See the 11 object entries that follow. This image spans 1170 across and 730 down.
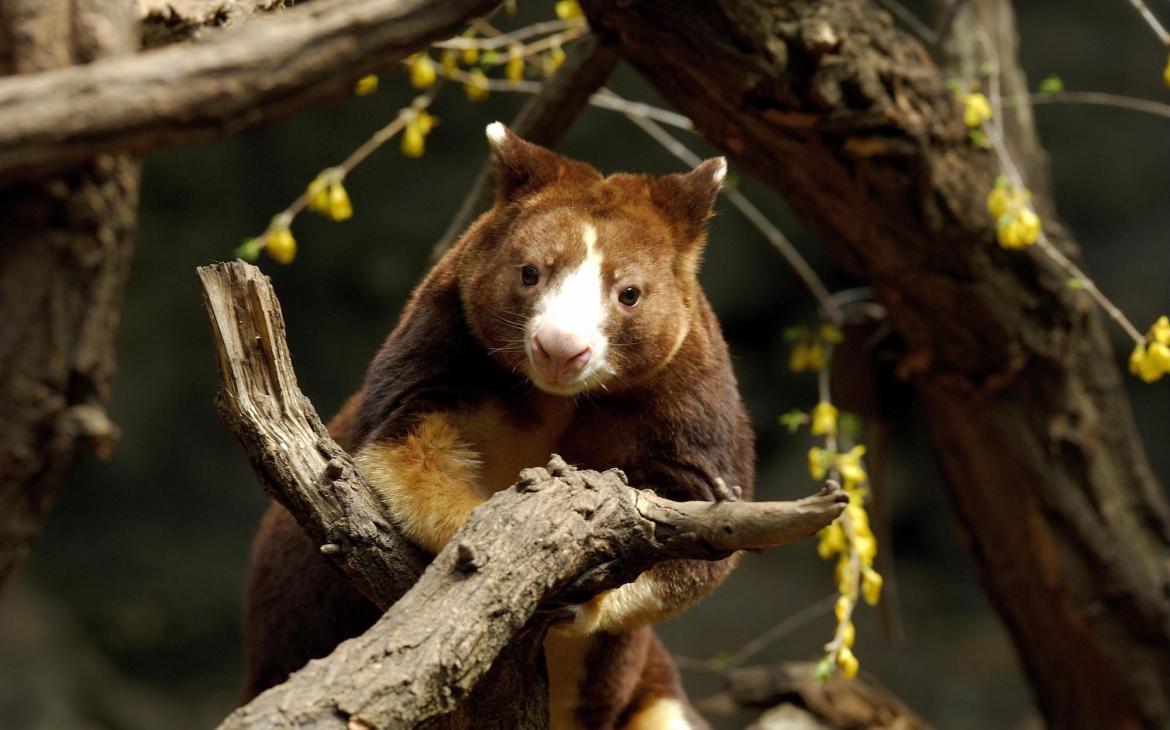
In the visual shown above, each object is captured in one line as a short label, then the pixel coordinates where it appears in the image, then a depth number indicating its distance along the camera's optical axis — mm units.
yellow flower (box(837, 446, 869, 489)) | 7691
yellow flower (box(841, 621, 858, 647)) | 6770
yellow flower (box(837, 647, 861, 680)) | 6582
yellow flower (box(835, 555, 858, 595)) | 7088
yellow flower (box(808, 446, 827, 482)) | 7707
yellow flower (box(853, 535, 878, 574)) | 7168
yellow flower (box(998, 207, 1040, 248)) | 7109
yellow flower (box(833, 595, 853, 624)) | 6801
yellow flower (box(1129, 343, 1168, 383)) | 6668
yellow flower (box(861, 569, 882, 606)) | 7055
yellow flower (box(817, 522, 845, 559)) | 7348
